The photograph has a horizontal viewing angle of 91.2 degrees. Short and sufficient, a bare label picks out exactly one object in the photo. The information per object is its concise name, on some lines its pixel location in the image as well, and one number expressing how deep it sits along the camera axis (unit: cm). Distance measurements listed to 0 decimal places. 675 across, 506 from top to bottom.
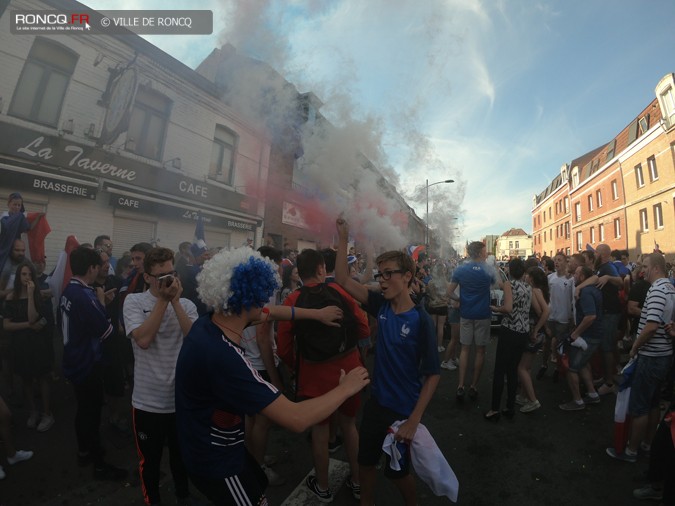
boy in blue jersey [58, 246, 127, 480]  303
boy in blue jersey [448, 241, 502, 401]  471
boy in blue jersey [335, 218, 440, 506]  226
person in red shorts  270
